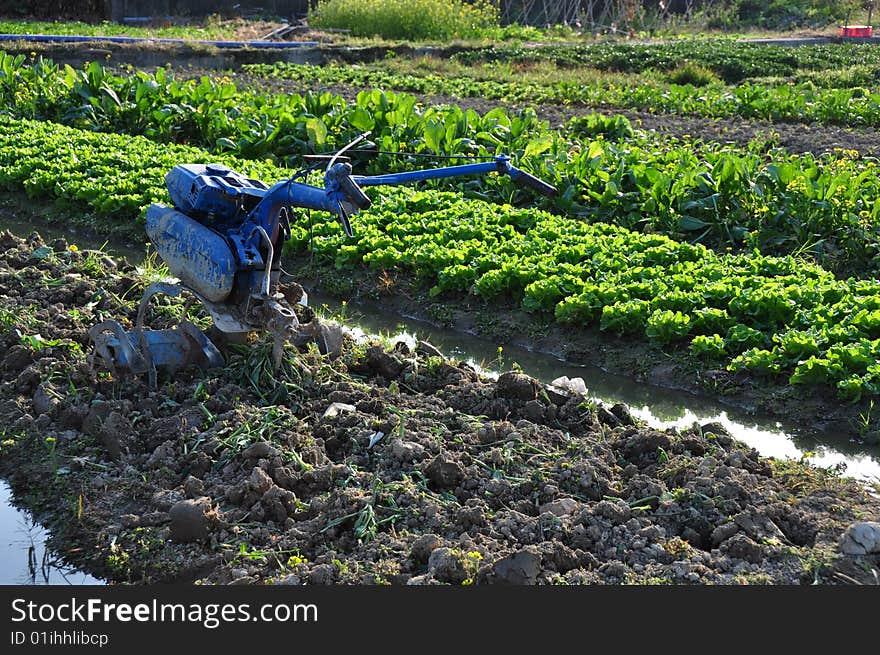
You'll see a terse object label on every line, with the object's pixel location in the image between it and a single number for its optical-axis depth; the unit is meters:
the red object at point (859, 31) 24.08
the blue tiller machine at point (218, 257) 5.54
